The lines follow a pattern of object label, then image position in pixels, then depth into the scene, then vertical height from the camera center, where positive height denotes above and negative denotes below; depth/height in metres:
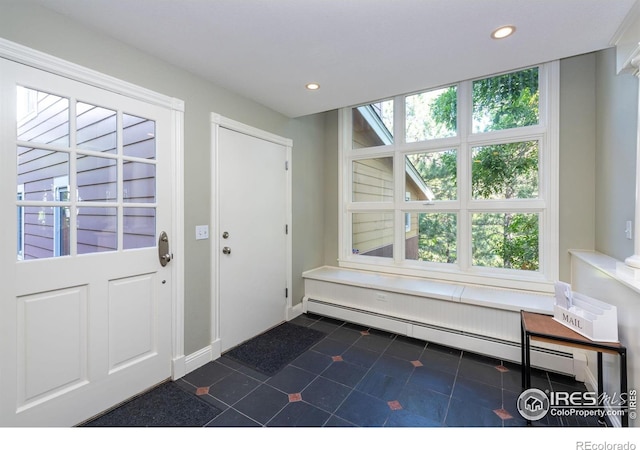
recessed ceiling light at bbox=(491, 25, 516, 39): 1.70 +1.18
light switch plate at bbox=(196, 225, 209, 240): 2.34 -0.06
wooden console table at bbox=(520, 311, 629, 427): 1.44 -0.62
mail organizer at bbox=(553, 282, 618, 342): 1.50 -0.50
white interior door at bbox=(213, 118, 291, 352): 2.55 -0.08
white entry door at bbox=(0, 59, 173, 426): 1.48 -0.14
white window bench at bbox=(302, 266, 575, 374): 2.35 -0.82
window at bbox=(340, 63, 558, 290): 2.62 +0.46
